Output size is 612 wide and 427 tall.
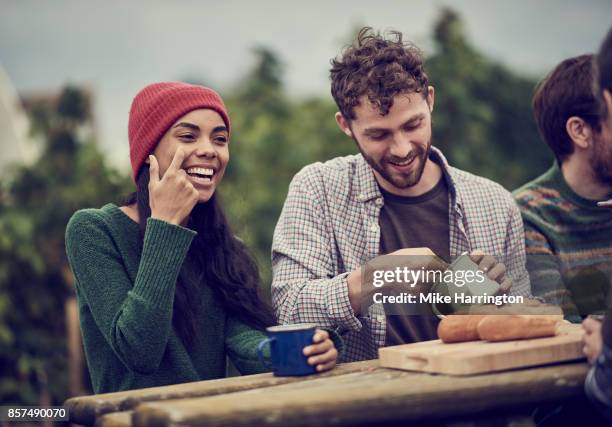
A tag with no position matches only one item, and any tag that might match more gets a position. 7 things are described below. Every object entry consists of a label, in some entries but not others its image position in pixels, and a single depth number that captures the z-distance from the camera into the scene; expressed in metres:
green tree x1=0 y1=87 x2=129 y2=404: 5.24
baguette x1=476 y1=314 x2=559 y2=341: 2.32
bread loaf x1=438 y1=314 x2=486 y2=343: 2.39
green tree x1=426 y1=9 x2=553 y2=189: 7.46
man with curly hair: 3.12
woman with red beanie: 2.44
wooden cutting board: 2.11
